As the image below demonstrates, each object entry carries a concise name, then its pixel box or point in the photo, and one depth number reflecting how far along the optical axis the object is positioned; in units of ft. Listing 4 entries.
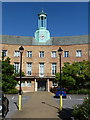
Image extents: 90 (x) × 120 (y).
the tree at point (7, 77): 48.44
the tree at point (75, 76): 48.88
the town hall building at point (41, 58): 67.37
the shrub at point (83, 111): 13.18
